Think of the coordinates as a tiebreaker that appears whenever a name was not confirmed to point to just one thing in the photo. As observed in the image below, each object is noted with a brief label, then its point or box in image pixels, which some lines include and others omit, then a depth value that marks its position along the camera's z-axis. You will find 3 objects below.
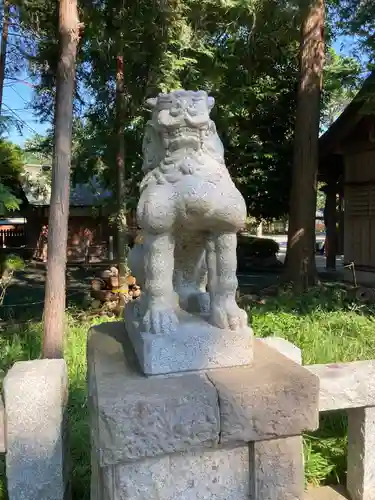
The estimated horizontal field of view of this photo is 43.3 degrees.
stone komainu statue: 1.75
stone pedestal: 1.49
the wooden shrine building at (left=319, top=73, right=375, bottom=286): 9.14
